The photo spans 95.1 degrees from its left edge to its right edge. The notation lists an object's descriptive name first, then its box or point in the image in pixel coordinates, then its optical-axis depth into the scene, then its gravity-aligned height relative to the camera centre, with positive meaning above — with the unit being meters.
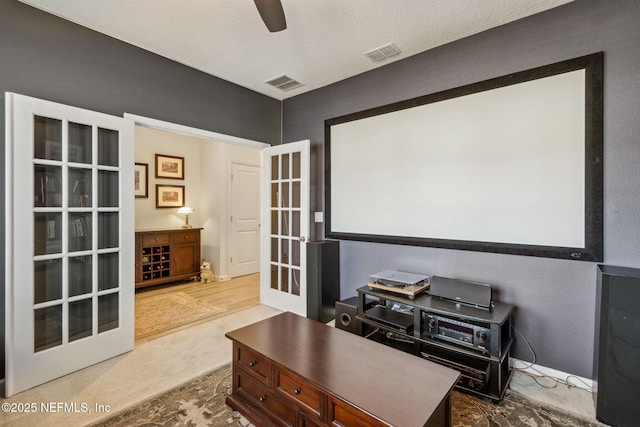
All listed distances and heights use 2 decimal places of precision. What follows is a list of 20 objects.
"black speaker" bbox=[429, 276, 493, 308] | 2.21 -0.63
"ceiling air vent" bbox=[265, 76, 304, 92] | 3.39 +1.54
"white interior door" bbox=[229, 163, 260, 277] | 5.31 -0.17
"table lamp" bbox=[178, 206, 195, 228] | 5.15 -0.01
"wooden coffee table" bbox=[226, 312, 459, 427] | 1.27 -0.83
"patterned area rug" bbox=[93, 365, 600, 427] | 1.76 -1.27
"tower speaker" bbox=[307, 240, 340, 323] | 3.27 -0.77
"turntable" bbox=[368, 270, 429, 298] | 2.49 -0.63
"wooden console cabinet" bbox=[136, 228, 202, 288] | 4.50 -0.73
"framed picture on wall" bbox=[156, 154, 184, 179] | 5.11 +0.79
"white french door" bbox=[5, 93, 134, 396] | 2.03 -0.23
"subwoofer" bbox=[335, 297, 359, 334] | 2.78 -1.01
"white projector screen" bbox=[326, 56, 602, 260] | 2.12 +0.39
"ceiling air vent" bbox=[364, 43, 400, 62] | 2.73 +1.54
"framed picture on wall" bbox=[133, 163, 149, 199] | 4.88 +0.51
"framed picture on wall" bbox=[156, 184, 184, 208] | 5.13 +0.26
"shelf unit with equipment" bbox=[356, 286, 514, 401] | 1.97 -0.94
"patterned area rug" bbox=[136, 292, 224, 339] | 3.17 -1.25
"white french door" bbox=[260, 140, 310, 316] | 3.53 -0.19
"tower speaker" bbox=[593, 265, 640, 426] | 1.64 -0.79
